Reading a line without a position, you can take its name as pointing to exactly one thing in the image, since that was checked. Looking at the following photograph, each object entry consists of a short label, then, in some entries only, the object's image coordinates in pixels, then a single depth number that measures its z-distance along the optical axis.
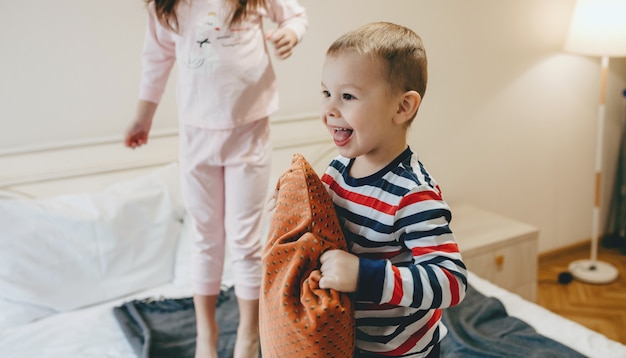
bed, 1.71
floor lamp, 2.69
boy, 0.84
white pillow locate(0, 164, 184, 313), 1.83
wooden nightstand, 2.44
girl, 1.38
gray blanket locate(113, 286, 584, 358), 1.62
